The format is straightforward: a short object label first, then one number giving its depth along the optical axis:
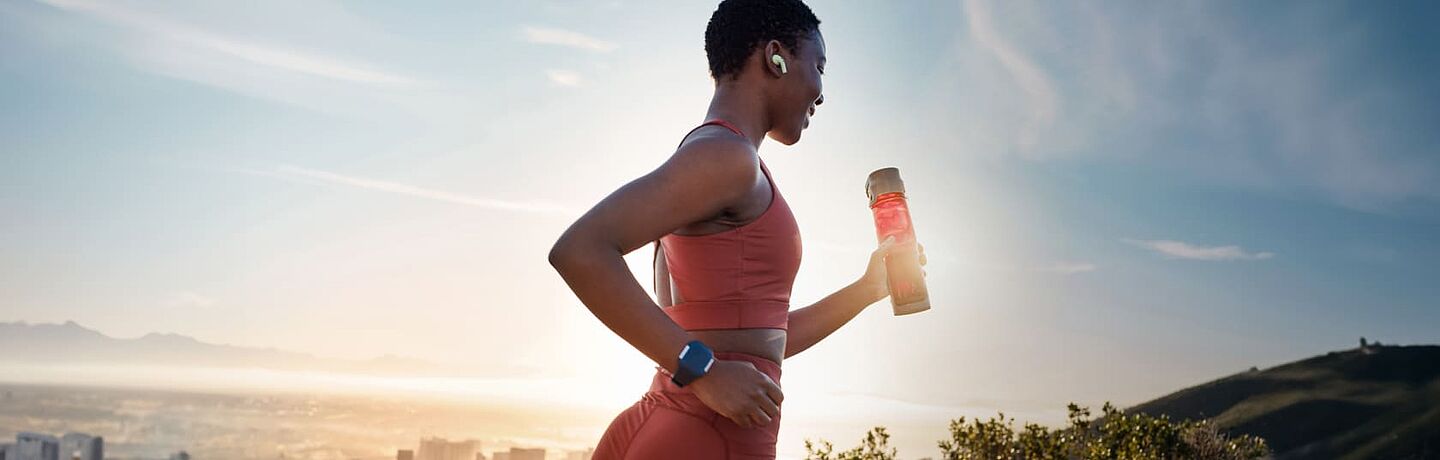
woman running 2.18
